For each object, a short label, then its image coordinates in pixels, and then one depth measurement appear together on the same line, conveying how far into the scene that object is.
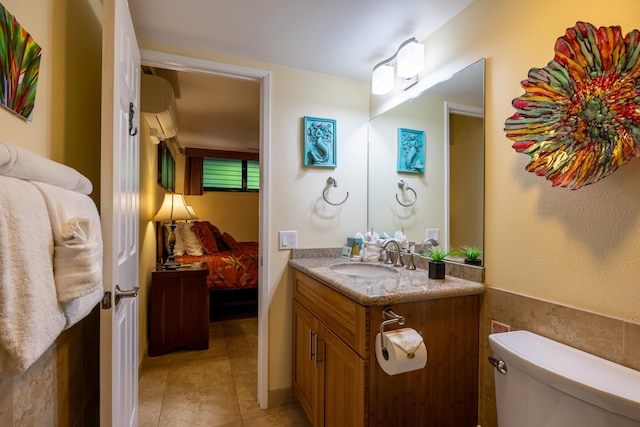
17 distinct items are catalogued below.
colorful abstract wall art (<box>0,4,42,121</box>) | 0.69
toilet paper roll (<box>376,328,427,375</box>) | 1.05
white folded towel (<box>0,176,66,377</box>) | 0.57
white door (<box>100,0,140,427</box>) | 1.05
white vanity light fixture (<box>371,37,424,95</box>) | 1.62
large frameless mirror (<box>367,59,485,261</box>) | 1.42
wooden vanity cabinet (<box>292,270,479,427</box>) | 1.17
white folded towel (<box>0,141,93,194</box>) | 0.59
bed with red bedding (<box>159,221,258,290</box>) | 3.45
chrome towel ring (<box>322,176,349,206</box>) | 2.12
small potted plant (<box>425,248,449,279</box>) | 1.42
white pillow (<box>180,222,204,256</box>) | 3.83
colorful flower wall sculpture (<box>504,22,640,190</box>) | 0.83
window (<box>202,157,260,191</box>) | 5.23
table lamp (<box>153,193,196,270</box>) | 3.02
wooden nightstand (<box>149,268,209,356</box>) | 2.65
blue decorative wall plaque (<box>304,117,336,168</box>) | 2.06
